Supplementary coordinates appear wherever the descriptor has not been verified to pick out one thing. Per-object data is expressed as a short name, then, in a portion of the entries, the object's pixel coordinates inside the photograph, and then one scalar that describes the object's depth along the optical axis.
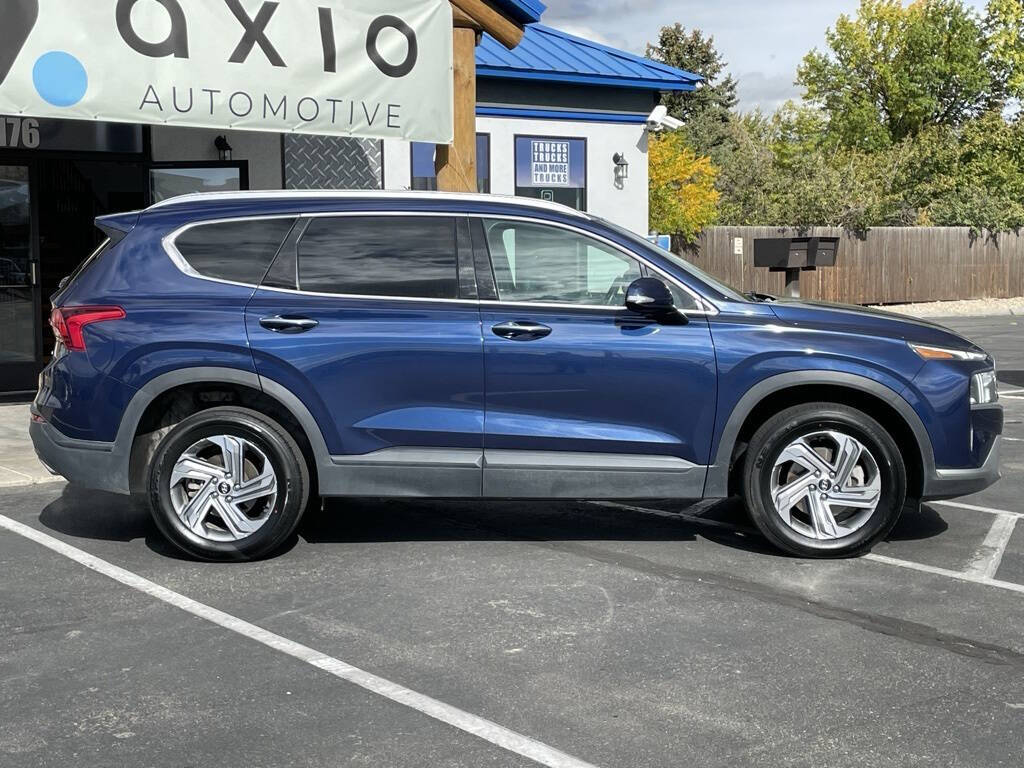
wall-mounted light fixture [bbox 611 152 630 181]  18.53
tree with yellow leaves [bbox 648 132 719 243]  27.92
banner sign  9.25
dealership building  12.03
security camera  18.89
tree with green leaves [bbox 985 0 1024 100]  47.12
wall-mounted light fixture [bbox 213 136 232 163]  12.81
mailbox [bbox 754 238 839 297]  18.19
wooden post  10.67
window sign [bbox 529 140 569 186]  18.08
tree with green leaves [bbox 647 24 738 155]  59.59
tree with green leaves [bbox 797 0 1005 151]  48.81
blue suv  6.00
